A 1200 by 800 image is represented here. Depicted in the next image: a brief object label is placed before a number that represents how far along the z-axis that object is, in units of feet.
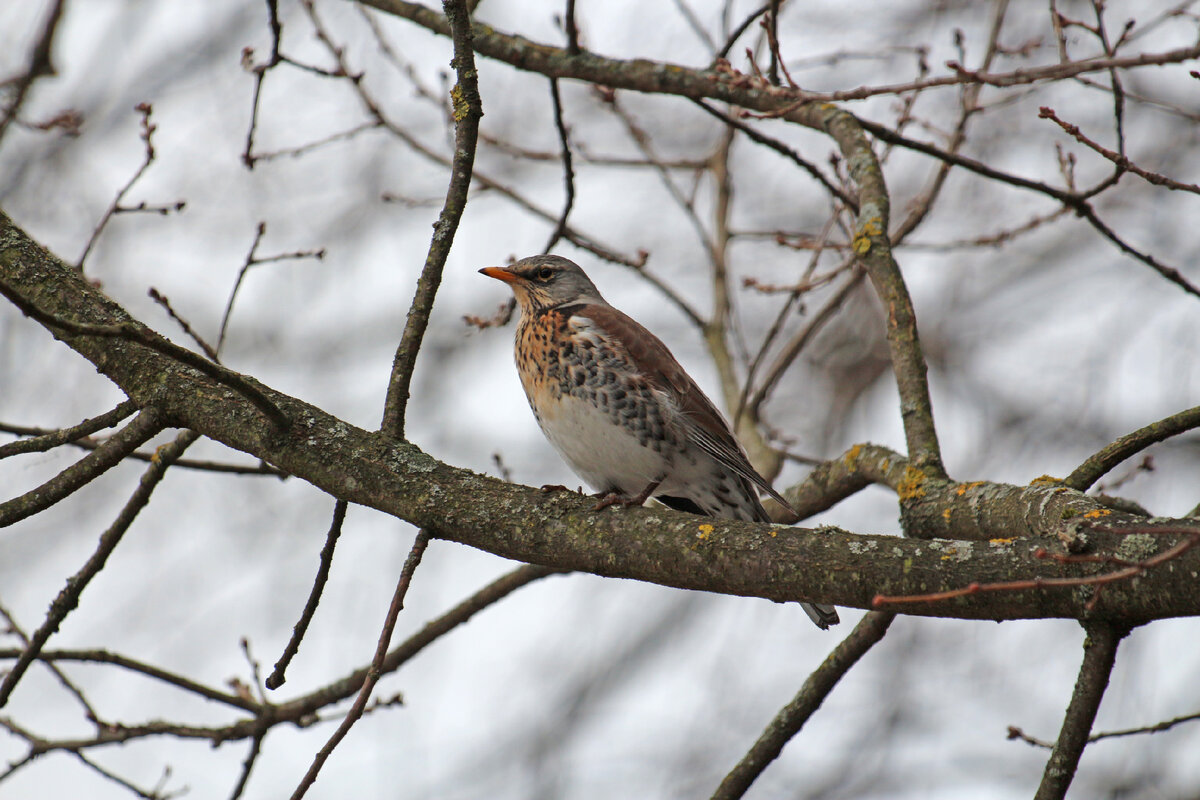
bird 30.35
